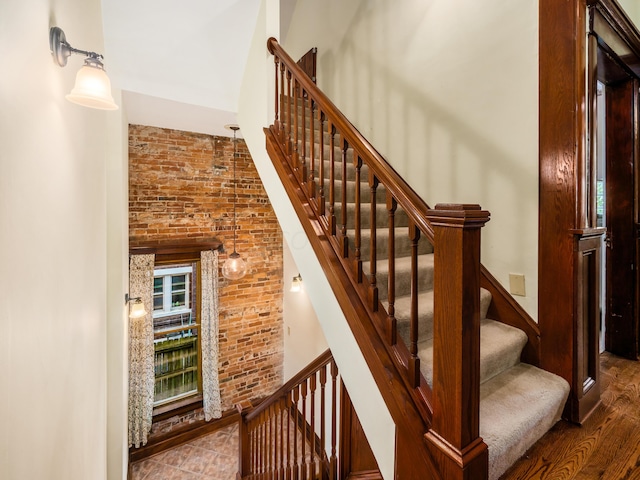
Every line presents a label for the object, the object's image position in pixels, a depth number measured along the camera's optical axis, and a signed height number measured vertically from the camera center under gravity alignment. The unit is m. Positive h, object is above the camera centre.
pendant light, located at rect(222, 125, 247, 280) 4.25 -0.33
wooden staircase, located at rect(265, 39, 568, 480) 1.03 -0.37
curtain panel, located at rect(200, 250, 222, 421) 4.28 -1.31
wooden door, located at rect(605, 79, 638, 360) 2.06 +0.15
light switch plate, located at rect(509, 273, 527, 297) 1.83 -0.27
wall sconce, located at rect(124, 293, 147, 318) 3.23 -0.72
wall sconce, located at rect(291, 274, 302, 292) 4.41 -0.62
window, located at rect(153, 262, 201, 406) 4.37 -1.33
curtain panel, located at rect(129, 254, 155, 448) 3.80 -1.45
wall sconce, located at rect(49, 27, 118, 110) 1.02 +0.56
